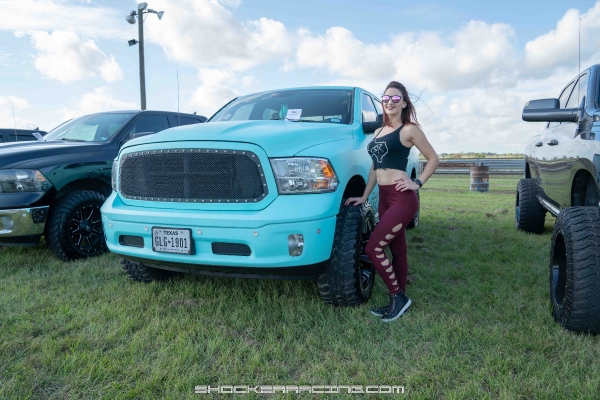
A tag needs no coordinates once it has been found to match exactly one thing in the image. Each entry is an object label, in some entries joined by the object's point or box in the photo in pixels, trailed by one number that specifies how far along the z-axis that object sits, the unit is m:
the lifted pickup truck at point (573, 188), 2.57
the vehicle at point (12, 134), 8.33
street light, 14.00
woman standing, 2.97
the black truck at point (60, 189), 4.12
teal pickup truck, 2.67
